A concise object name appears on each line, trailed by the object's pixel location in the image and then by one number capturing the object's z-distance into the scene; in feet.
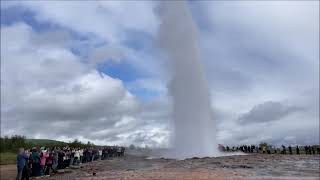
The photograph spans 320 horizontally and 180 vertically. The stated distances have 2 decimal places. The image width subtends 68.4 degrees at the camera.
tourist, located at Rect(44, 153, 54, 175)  38.86
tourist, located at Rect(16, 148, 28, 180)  29.55
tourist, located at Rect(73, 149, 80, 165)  53.28
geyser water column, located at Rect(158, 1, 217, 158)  62.74
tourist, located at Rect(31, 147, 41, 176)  35.22
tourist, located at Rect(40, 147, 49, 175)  36.36
